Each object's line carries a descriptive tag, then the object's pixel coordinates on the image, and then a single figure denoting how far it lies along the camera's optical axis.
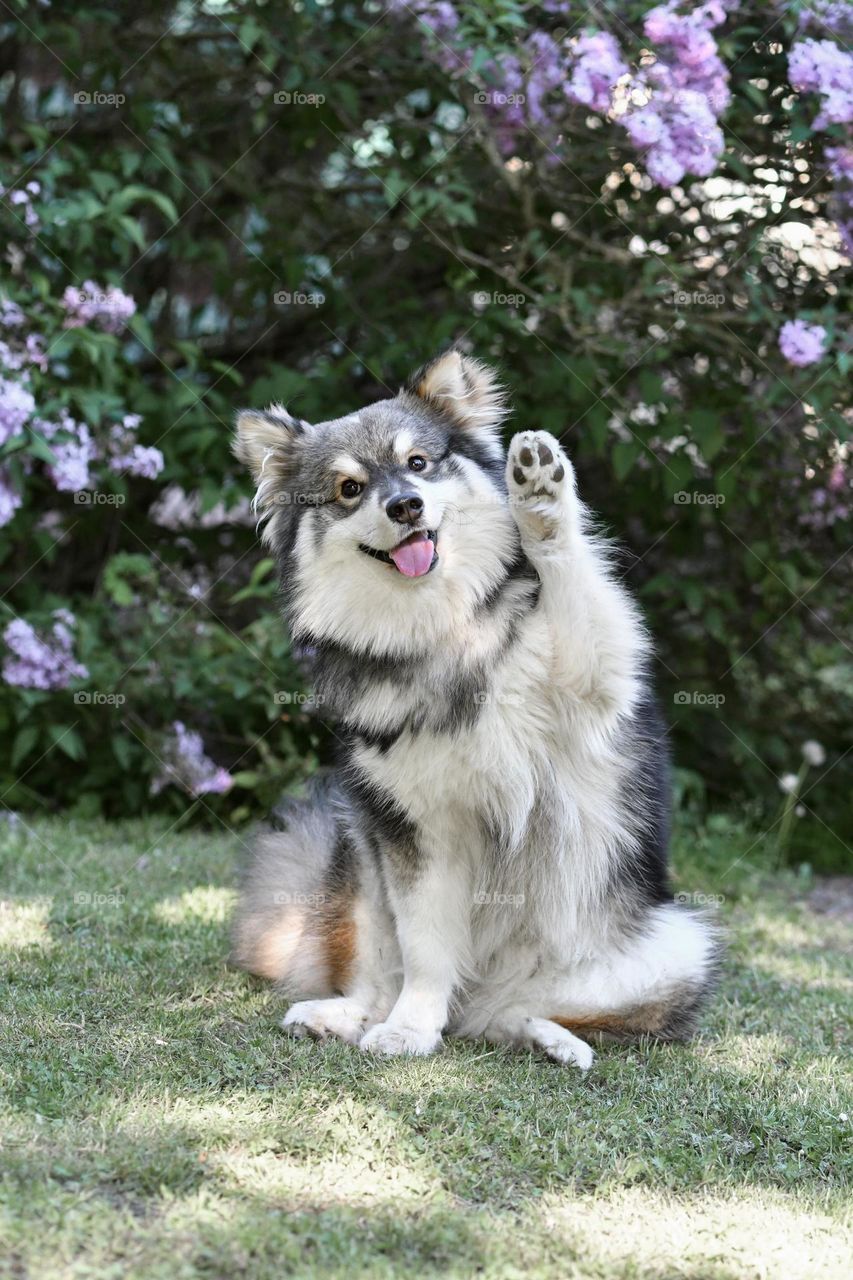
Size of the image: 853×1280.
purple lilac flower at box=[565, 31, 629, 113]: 4.53
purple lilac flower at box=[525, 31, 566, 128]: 4.87
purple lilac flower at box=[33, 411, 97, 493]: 4.96
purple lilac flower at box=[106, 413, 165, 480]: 5.20
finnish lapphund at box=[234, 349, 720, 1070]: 3.15
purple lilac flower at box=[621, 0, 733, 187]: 4.50
